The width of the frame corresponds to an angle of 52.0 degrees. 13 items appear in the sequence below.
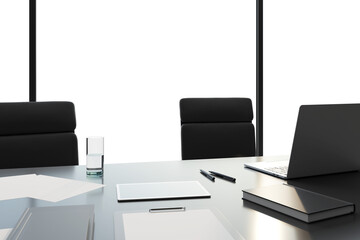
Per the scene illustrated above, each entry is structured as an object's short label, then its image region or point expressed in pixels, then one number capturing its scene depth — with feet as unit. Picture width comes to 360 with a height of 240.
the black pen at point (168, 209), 2.87
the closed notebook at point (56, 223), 2.24
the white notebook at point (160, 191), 3.36
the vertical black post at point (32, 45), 8.93
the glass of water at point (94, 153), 4.39
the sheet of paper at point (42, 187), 3.43
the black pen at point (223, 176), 4.08
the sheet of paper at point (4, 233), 2.33
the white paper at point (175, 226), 2.36
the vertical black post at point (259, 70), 10.84
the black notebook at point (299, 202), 2.74
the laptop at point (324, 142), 3.79
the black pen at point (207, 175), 4.10
